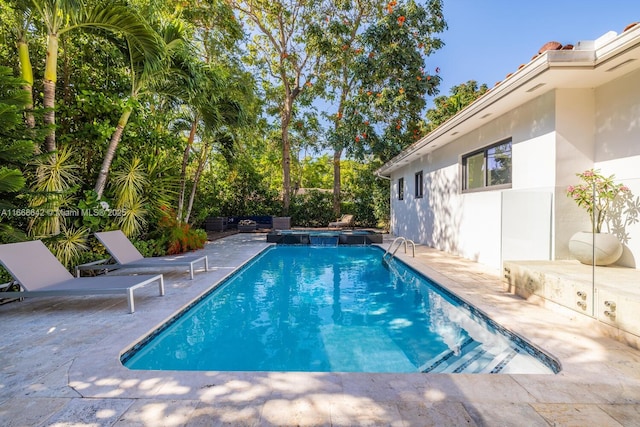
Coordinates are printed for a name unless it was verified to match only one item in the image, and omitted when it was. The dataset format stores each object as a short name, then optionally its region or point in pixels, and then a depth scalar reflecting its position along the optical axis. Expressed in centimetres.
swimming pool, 338
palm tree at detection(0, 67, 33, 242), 417
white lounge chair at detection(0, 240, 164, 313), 414
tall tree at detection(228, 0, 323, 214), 1680
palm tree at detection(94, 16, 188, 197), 686
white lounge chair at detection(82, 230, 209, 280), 578
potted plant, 482
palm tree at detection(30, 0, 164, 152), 570
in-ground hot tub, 1286
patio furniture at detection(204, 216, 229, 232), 1714
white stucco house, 471
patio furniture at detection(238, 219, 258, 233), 1759
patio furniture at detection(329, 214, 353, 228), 1772
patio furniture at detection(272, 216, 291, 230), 1730
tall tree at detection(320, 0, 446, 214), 1553
